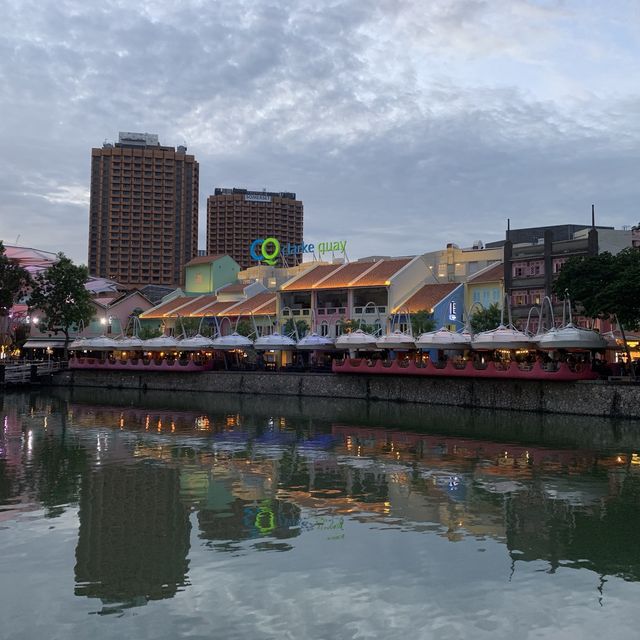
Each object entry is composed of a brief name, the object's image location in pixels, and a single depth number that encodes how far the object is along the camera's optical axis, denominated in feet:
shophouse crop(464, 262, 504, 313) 239.71
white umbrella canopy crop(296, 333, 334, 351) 216.74
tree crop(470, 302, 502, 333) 215.10
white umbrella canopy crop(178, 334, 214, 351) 236.43
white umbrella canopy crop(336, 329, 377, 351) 200.85
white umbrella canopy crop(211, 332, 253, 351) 228.02
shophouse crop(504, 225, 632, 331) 224.33
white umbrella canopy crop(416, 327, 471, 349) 177.17
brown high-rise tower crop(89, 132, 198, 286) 619.26
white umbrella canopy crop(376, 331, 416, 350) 191.11
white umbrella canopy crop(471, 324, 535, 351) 163.96
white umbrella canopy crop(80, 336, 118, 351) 266.77
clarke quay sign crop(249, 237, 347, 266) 298.15
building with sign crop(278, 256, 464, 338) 240.12
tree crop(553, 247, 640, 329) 146.51
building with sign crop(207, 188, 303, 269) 452.88
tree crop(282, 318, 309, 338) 263.08
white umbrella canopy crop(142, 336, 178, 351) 246.47
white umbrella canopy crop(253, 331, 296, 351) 222.07
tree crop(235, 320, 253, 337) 266.57
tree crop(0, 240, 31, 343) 253.24
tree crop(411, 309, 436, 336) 223.30
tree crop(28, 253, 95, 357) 272.51
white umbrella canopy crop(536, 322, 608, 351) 153.48
